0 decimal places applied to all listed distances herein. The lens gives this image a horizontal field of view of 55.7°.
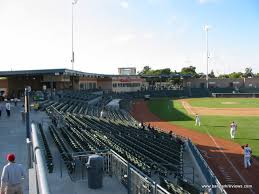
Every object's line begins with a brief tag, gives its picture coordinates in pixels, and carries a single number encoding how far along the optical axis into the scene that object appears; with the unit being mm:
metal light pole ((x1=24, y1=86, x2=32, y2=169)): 10138
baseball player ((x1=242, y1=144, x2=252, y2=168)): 13615
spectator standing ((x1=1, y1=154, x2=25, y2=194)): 5471
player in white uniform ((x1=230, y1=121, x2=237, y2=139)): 19871
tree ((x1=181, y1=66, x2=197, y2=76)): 113437
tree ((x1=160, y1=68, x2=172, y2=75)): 107673
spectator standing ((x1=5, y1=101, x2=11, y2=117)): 20169
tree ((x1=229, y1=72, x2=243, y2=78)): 114268
